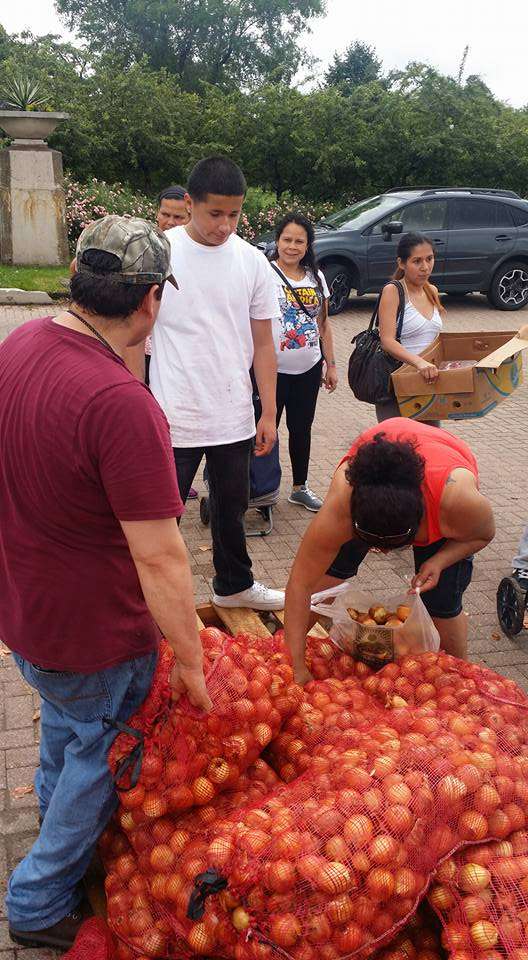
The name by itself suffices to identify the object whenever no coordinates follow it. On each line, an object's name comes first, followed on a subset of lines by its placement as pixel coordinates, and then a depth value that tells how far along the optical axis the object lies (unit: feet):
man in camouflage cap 6.15
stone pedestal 42.47
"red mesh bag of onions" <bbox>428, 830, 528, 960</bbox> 6.43
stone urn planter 42.52
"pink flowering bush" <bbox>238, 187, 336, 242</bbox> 52.95
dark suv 41.45
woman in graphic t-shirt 16.83
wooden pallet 11.99
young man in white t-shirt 10.99
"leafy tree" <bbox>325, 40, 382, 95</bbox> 154.10
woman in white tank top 16.75
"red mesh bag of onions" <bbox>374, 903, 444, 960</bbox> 7.00
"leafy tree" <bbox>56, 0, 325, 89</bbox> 125.80
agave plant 46.09
